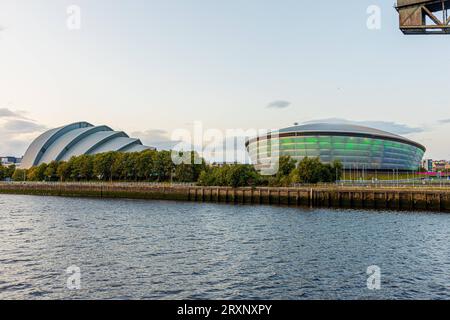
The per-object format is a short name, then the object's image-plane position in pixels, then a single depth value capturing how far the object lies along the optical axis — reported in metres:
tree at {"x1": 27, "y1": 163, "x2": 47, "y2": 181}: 152.38
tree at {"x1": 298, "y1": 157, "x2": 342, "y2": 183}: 89.00
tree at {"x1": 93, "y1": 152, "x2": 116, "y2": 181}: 133.00
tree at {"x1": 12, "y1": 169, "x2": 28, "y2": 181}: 162.88
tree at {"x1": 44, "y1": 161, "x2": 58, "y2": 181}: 147.50
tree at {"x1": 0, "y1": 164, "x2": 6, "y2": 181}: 177.62
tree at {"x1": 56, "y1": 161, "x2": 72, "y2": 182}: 141.75
